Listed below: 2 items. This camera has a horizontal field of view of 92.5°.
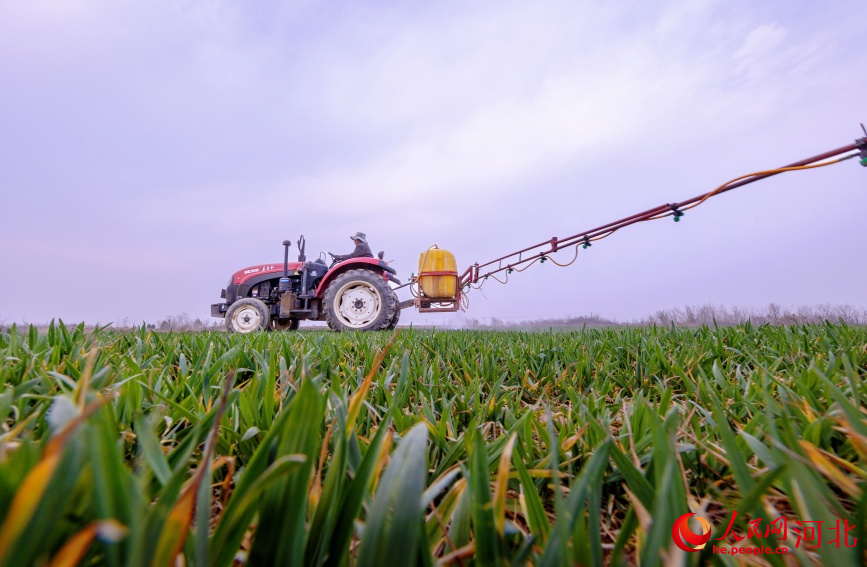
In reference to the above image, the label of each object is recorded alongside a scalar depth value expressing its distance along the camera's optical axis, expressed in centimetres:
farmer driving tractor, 748
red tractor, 652
